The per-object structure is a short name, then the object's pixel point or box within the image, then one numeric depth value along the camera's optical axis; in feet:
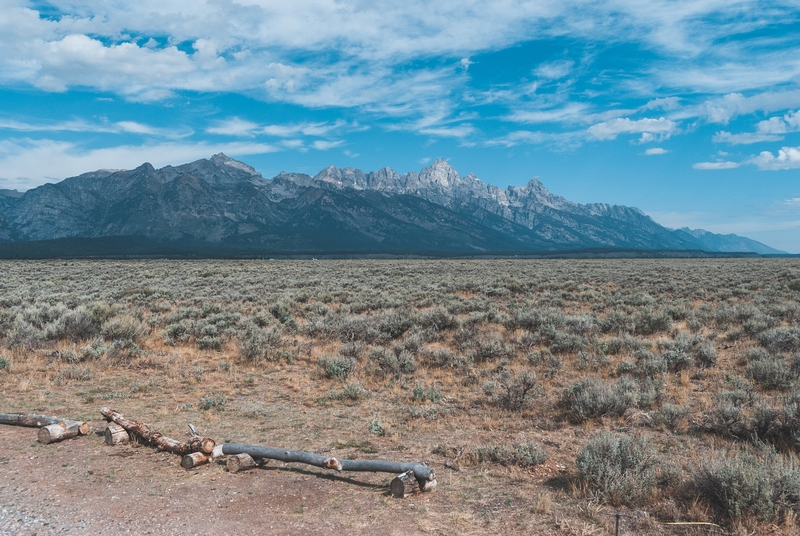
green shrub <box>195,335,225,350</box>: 47.29
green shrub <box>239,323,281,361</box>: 43.81
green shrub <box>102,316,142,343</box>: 47.65
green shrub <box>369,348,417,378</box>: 38.88
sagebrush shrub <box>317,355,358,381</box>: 38.01
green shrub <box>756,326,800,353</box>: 39.86
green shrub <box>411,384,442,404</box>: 32.12
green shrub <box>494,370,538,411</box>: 30.22
